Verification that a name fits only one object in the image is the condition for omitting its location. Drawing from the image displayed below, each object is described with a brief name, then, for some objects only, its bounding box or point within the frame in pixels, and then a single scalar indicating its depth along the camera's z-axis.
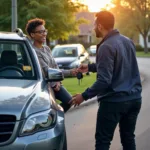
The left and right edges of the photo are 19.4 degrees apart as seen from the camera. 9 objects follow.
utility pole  11.09
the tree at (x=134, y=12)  62.72
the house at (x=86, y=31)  86.44
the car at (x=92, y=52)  49.77
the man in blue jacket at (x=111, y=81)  4.39
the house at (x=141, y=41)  83.97
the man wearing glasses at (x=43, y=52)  5.89
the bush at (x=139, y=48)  75.12
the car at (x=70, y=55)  20.95
